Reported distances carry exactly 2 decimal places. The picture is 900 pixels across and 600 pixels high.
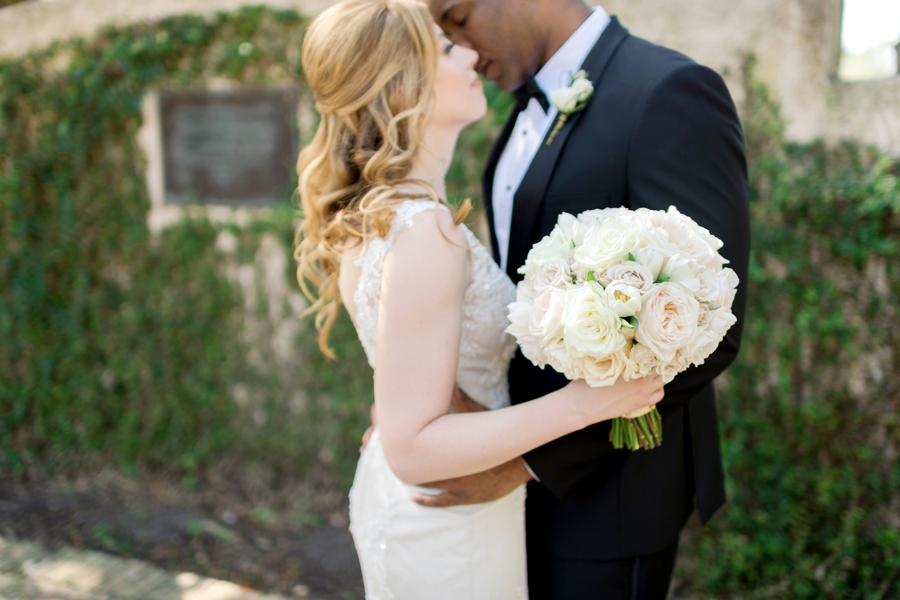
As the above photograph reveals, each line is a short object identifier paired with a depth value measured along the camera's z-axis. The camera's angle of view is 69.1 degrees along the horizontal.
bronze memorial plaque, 4.11
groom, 1.51
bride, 1.49
